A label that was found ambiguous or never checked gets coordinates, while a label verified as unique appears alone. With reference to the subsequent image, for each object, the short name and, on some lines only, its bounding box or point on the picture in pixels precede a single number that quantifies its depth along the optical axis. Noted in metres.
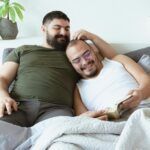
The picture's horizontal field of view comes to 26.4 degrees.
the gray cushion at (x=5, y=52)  2.01
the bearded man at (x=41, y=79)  1.66
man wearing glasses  1.67
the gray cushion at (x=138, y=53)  1.97
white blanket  1.07
